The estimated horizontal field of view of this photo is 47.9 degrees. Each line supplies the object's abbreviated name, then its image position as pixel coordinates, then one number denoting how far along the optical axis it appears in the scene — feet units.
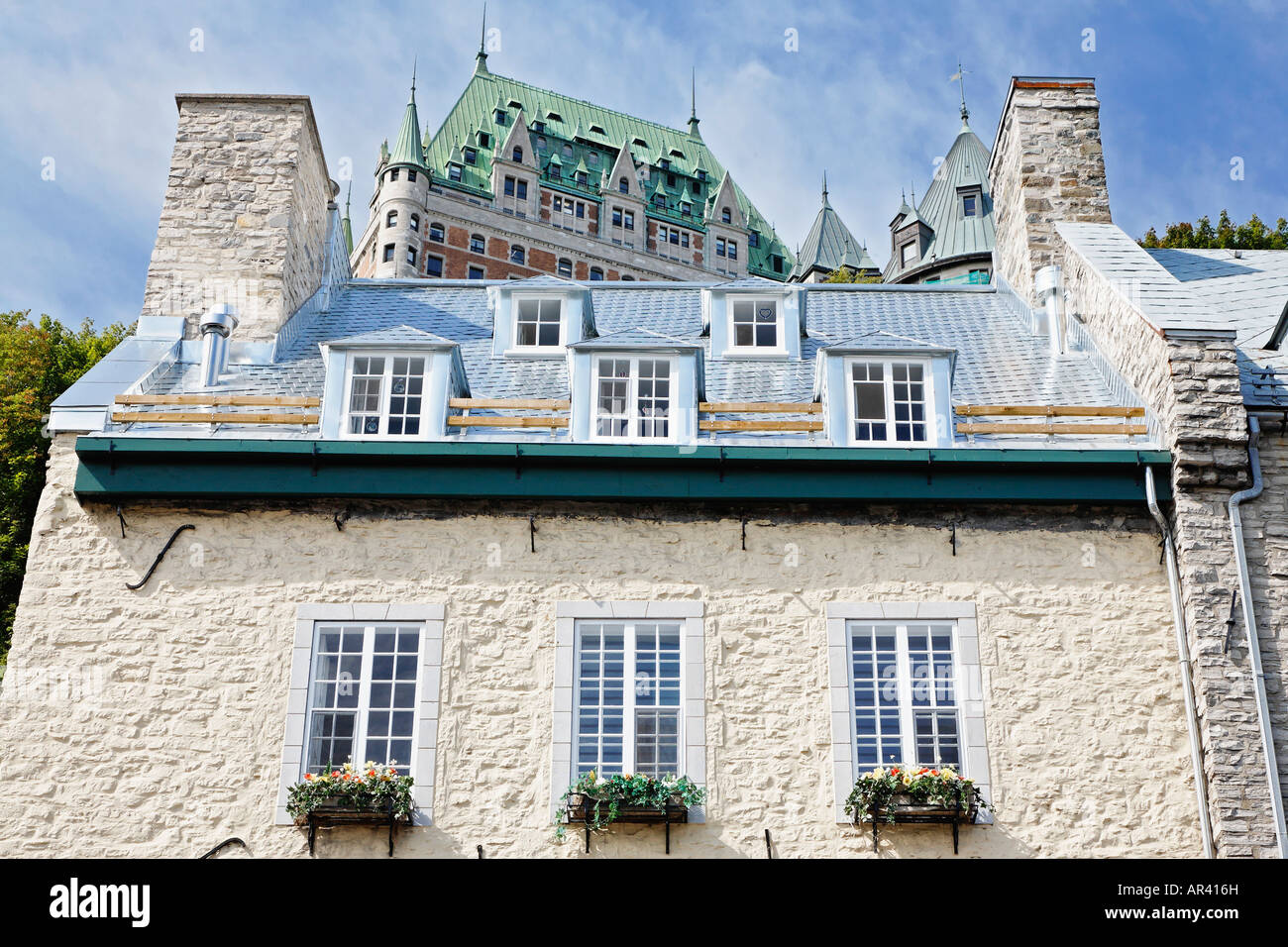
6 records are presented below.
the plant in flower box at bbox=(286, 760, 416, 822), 44.37
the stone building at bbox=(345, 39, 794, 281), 260.62
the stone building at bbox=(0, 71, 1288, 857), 45.65
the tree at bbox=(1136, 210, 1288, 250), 116.57
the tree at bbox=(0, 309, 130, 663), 104.47
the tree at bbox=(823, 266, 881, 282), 218.65
